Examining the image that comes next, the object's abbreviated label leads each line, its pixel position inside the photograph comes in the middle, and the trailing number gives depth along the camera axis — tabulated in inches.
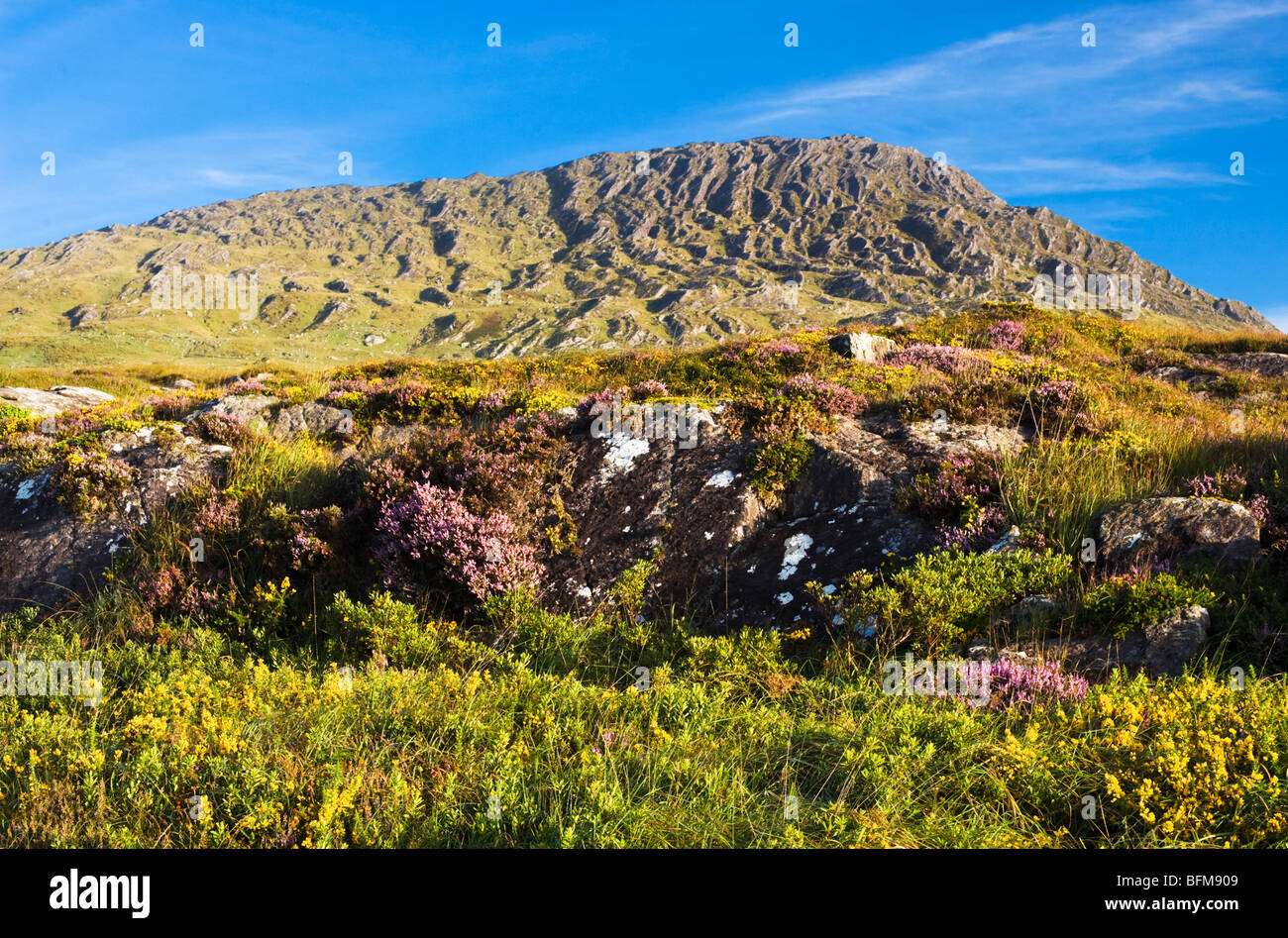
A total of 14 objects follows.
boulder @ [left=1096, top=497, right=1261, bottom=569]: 223.1
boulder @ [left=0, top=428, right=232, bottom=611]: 311.3
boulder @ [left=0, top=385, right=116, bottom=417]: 702.5
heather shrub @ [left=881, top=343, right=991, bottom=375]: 483.8
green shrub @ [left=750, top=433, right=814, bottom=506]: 306.2
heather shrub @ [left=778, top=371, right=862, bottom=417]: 363.6
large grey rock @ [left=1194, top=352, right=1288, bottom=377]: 614.9
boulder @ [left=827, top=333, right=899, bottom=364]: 541.6
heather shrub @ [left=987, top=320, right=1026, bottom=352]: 618.2
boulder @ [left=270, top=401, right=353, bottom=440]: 480.4
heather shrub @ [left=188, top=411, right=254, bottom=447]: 403.5
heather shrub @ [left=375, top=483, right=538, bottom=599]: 269.9
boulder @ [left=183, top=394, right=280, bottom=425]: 490.0
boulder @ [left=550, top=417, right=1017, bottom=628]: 259.6
